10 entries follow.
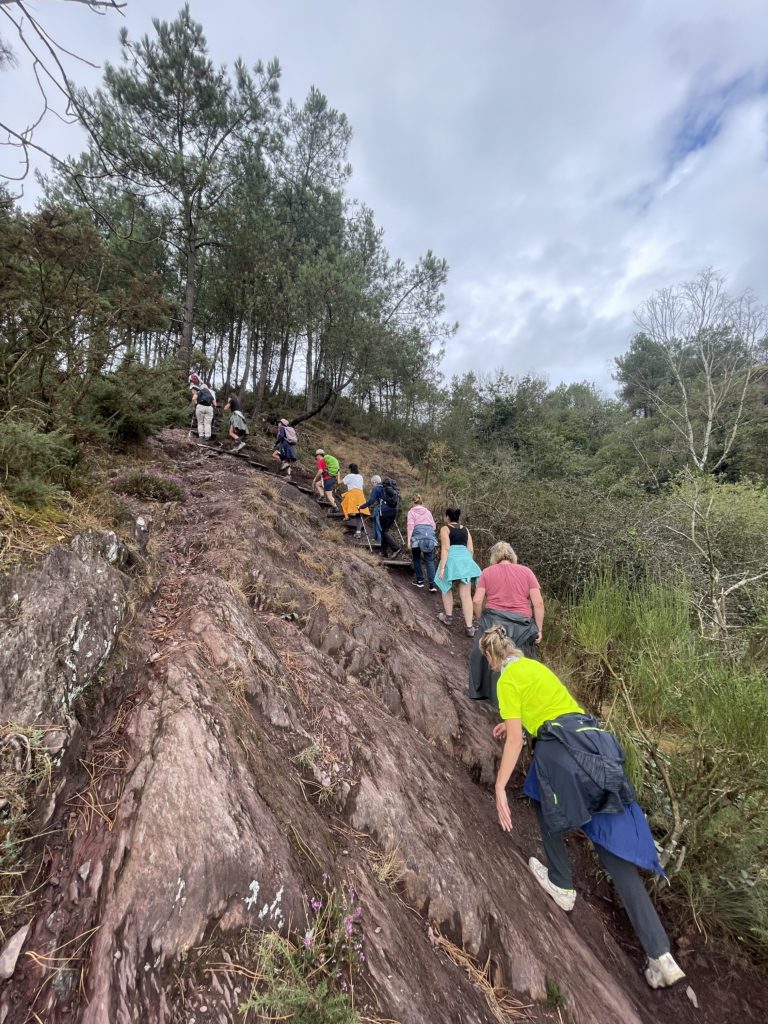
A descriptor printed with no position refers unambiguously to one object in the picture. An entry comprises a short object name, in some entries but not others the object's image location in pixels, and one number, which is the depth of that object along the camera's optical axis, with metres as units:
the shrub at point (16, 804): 1.45
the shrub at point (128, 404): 6.06
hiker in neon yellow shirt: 2.78
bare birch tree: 17.25
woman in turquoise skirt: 6.17
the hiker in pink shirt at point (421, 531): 7.49
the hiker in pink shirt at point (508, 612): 4.37
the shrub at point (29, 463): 2.49
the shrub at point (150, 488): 5.10
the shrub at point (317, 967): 1.44
